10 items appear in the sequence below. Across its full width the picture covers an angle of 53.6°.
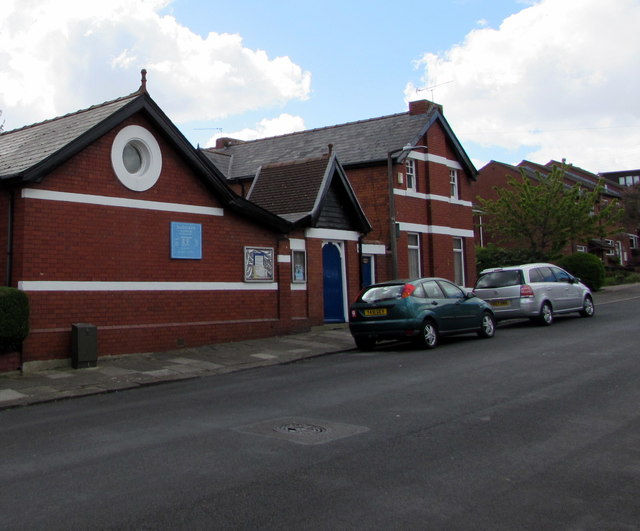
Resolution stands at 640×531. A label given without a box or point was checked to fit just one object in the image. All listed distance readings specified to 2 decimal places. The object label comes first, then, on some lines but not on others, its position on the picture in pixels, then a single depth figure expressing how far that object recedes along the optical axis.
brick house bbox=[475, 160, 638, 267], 49.34
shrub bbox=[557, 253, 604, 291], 32.50
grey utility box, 11.74
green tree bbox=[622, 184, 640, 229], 53.25
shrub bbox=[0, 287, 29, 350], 10.64
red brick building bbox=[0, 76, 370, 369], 11.91
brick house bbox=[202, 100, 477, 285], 22.00
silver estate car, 17.28
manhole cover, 6.64
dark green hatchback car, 13.42
